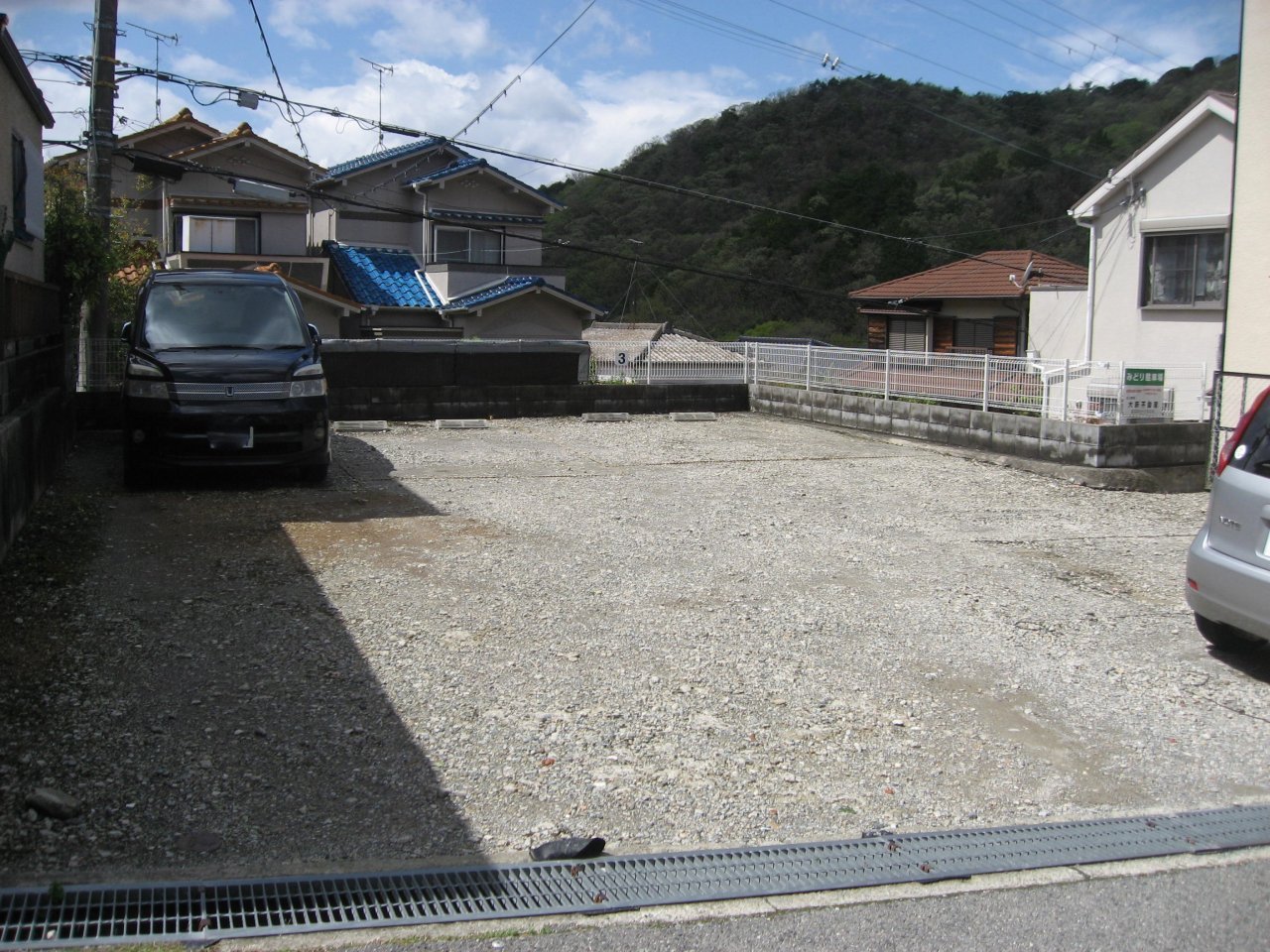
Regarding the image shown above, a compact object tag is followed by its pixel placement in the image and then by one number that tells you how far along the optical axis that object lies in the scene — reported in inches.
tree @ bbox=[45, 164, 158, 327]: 510.3
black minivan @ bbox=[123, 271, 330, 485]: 360.5
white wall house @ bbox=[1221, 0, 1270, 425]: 448.5
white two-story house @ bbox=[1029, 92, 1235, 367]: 622.5
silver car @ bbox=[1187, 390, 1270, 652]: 205.8
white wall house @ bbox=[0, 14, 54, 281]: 387.2
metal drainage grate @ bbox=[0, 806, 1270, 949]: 120.3
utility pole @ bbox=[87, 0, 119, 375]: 528.7
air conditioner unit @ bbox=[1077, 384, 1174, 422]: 468.4
